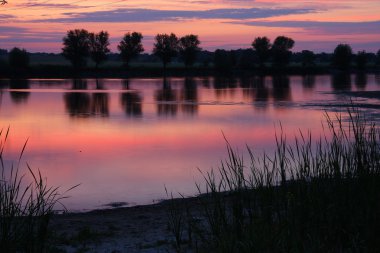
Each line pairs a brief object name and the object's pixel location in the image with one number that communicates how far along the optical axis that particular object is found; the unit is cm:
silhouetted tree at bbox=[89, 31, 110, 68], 12656
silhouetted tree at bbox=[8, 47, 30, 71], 10519
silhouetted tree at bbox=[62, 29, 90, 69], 12418
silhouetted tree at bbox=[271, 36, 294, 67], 14312
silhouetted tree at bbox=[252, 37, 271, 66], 14538
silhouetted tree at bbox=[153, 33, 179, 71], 13512
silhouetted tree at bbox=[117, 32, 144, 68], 12962
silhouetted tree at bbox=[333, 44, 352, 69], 14438
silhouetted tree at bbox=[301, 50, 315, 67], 15624
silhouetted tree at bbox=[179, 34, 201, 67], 13590
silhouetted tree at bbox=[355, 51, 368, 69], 14750
